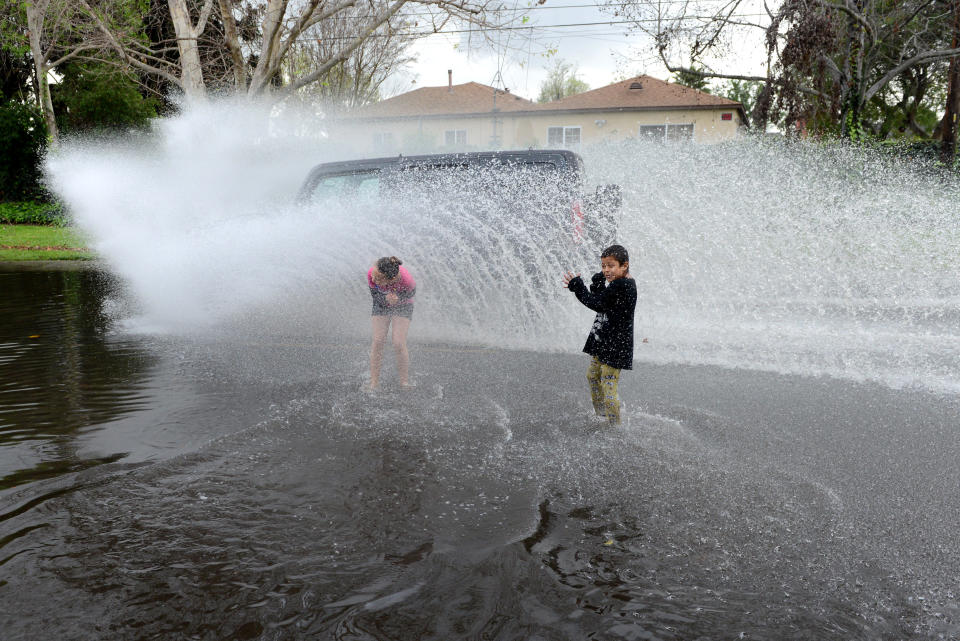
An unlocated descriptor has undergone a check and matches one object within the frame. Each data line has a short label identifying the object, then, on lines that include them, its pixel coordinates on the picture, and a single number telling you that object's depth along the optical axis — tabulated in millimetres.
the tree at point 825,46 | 13188
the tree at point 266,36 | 15766
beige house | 36500
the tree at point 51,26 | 15852
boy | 4410
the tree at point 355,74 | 28141
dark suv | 6703
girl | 5285
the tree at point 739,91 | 51938
